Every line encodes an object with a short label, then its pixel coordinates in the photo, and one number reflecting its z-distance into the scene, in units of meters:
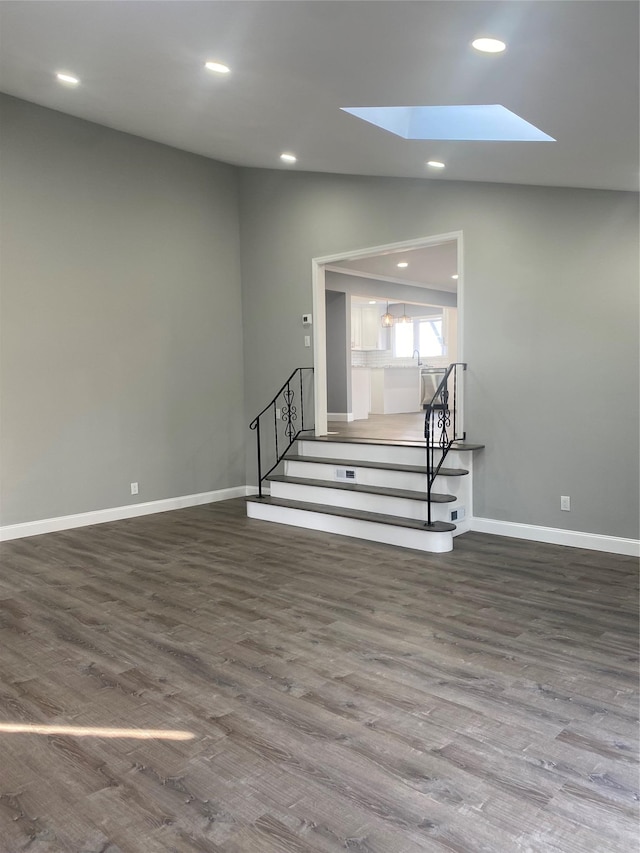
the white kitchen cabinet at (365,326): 15.00
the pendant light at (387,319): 14.37
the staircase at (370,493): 5.07
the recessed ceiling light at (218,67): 3.70
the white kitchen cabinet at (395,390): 12.55
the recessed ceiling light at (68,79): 4.54
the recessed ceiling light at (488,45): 2.53
